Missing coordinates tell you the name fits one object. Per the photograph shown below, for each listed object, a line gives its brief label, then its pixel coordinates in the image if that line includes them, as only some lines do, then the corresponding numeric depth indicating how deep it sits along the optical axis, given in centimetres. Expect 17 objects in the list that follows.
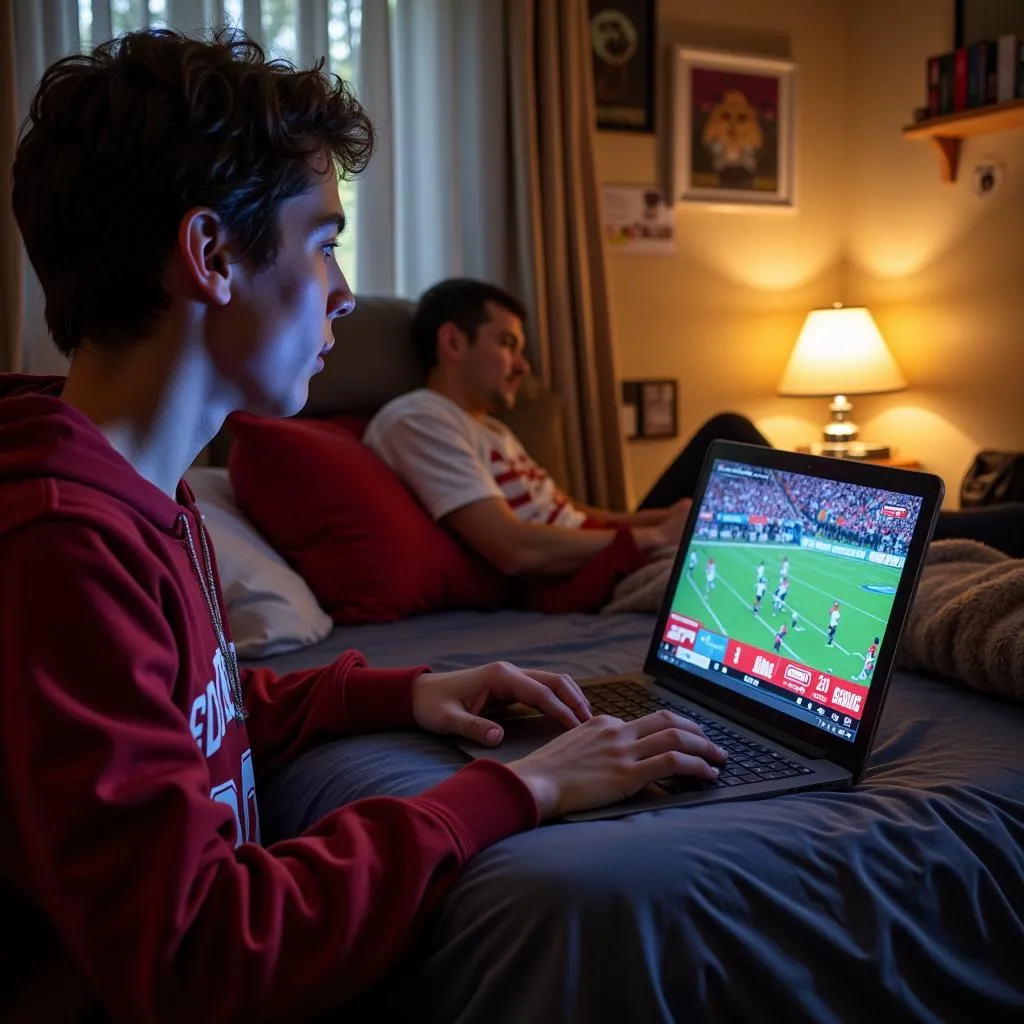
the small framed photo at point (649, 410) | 350
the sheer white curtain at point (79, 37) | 239
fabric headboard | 230
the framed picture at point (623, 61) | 327
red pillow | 190
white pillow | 163
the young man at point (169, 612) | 65
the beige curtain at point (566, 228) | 296
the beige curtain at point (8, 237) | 233
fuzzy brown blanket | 120
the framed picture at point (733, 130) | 344
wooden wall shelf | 305
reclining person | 204
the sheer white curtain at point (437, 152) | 291
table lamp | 340
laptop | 99
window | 255
